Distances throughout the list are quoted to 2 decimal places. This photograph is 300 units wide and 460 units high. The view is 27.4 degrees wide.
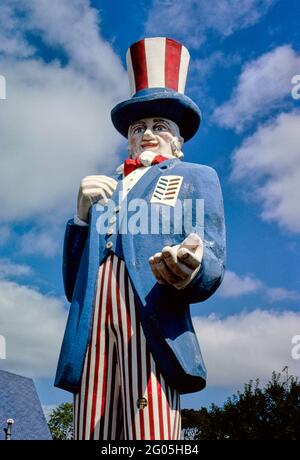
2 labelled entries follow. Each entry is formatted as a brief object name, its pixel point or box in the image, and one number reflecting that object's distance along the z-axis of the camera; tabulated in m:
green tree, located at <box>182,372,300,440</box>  19.95
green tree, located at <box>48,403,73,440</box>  32.44
